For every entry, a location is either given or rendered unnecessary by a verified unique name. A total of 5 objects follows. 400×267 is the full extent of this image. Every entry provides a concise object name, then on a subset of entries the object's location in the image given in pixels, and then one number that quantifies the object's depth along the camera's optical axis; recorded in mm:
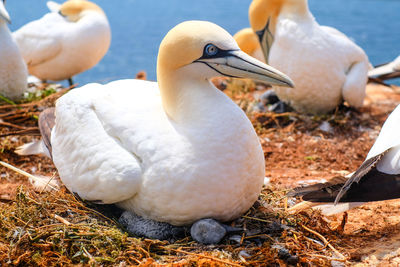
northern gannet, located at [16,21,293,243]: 2578
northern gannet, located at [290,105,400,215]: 2652
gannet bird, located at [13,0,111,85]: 6184
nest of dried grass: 2572
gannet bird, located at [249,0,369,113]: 5012
